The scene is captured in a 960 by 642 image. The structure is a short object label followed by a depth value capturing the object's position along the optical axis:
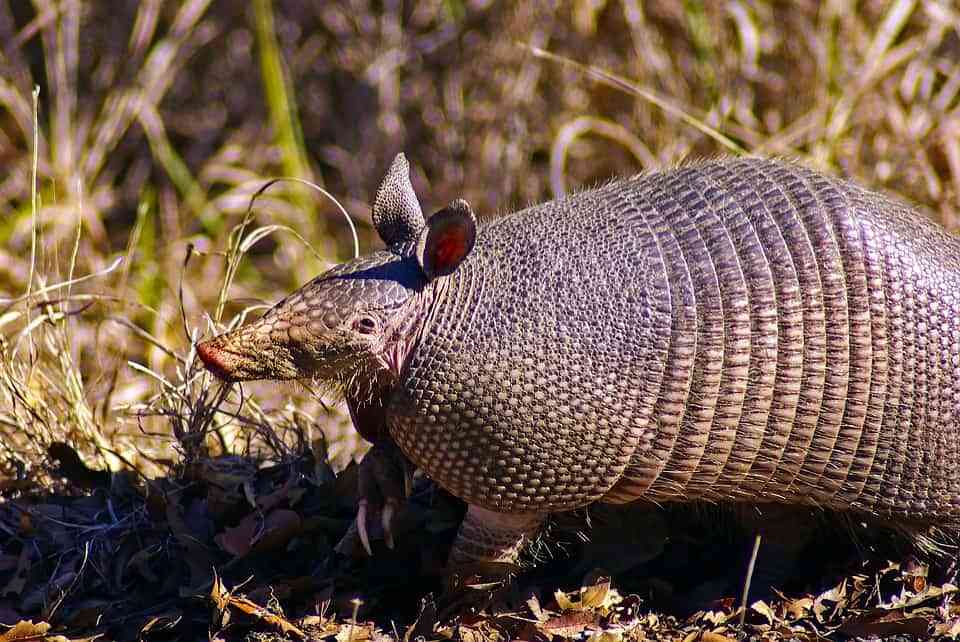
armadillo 6.77
